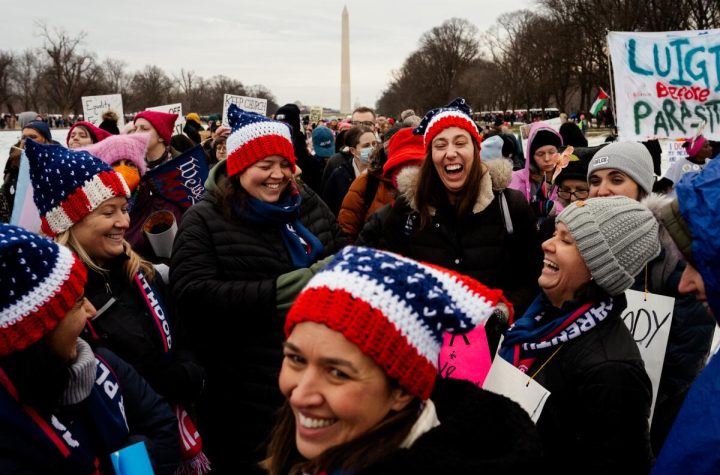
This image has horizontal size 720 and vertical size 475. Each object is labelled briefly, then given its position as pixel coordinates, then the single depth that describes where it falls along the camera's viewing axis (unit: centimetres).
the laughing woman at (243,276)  267
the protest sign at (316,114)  2097
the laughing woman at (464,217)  299
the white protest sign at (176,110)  891
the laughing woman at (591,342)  191
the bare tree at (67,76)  6719
